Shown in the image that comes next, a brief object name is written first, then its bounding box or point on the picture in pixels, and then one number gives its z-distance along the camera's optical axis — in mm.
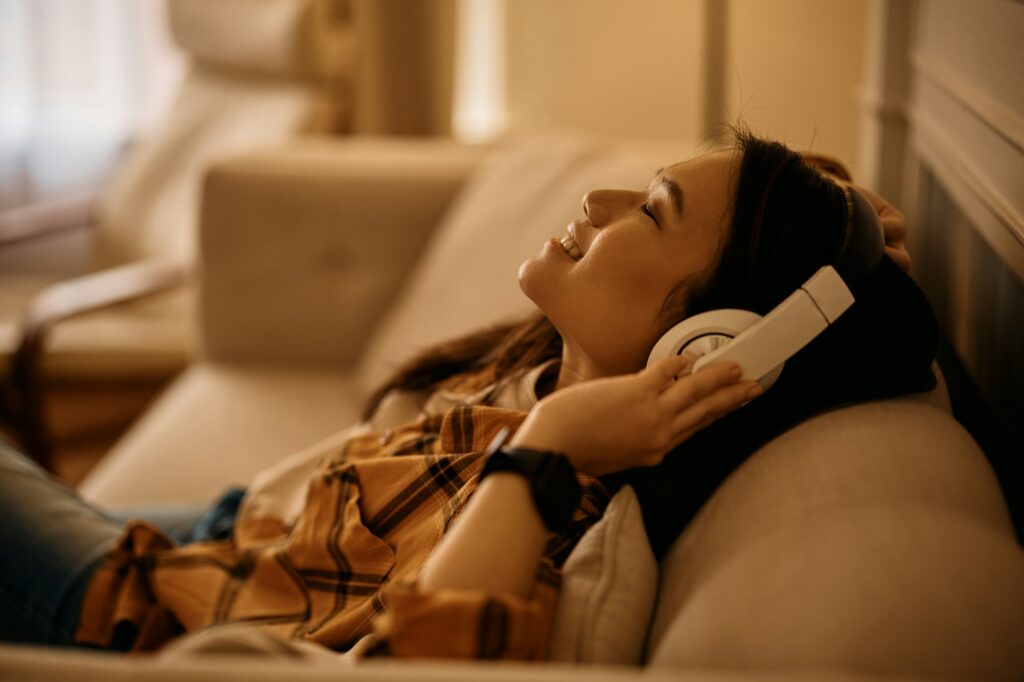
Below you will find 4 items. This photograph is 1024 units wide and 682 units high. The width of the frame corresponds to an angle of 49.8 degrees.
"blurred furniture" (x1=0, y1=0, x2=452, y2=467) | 2367
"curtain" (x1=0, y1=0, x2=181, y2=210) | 3494
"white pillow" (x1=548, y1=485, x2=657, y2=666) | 697
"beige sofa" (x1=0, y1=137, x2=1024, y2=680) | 579
